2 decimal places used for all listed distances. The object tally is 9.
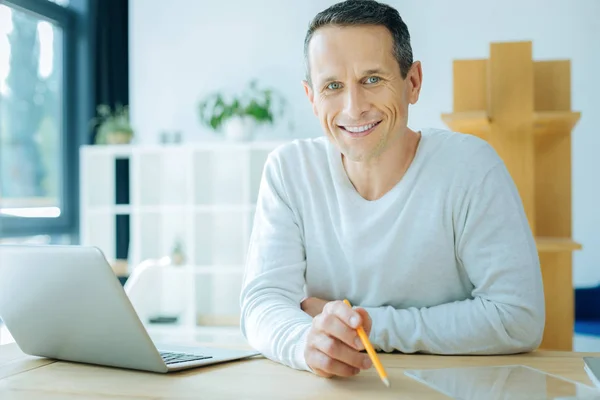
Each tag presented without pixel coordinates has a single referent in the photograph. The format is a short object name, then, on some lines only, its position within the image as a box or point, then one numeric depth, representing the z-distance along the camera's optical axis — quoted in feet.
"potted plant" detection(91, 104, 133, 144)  15.31
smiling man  4.21
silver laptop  3.29
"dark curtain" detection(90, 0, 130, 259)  16.42
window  13.97
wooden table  3.06
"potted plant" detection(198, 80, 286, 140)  14.73
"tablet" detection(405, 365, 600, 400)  2.89
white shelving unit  14.80
